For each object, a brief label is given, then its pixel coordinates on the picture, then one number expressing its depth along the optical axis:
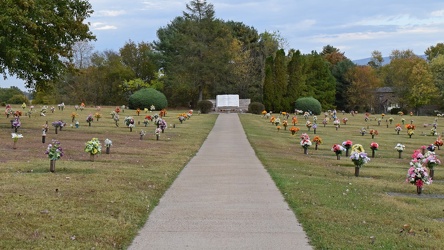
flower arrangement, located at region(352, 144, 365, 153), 14.28
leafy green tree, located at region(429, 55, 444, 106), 71.25
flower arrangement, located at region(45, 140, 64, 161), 11.67
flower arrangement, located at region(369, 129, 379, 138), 29.81
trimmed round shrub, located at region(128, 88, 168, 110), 51.41
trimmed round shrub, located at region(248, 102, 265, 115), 55.41
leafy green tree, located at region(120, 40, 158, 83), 73.19
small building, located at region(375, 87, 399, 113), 79.81
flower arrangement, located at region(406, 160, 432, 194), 10.76
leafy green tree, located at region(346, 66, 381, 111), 72.31
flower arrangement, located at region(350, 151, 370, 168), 13.34
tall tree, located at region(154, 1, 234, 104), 62.91
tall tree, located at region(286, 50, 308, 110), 60.59
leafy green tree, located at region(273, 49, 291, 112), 59.44
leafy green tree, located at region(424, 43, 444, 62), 101.40
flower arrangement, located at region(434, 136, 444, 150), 22.27
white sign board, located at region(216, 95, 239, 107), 57.84
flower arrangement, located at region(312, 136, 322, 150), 21.25
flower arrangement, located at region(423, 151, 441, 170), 13.09
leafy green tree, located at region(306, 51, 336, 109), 67.25
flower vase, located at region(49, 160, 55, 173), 11.70
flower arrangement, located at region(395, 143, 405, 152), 19.42
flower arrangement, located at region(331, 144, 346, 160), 16.97
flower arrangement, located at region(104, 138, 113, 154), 15.96
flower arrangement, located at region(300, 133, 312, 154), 19.36
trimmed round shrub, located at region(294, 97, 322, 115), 55.44
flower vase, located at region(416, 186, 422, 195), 11.02
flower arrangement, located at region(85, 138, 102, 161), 13.69
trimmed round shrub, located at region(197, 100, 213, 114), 54.16
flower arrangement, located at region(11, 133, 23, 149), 15.77
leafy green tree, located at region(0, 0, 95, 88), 21.59
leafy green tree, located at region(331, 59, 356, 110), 74.25
